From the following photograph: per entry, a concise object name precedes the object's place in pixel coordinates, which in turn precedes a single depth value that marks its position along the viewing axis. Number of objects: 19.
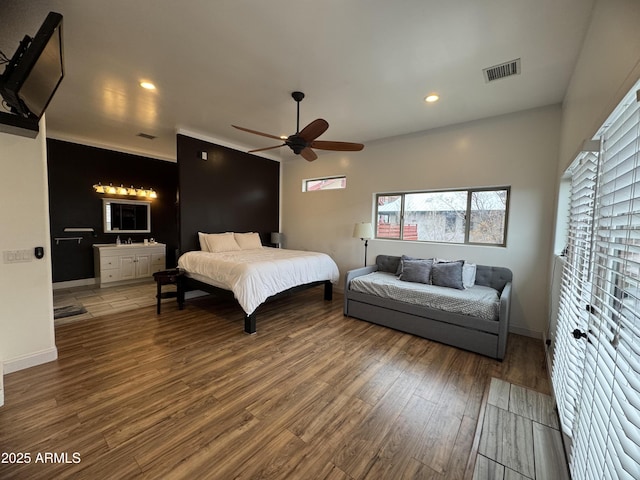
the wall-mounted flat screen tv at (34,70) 1.58
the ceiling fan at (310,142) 2.73
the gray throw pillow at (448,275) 3.39
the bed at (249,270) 3.25
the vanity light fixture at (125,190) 5.34
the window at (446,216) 3.68
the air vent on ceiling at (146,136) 4.71
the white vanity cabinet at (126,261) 5.15
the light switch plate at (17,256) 2.28
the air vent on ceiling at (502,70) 2.41
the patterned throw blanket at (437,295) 2.83
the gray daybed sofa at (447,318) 2.71
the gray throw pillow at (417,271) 3.62
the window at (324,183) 5.27
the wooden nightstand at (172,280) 3.94
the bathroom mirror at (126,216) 5.48
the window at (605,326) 0.83
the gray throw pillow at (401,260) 4.06
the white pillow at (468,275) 3.46
